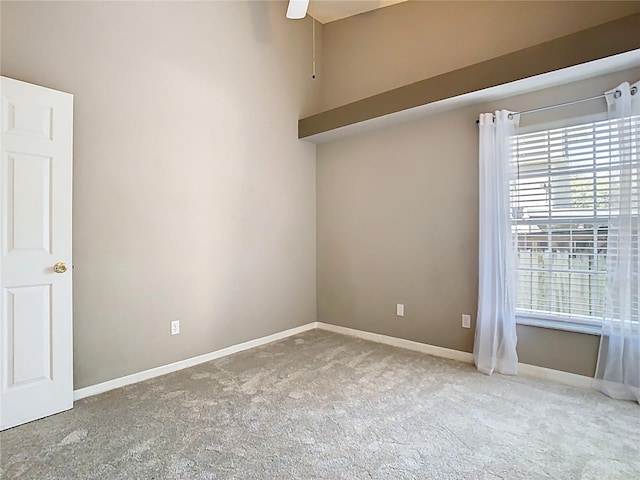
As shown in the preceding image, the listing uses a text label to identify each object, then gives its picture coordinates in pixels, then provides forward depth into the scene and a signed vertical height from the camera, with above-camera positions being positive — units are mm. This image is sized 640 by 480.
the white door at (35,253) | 2062 -102
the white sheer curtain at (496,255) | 2896 -128
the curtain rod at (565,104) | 2480 +1072
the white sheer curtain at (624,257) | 2395 -121
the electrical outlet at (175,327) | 3012 -780
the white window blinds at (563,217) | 2619 +188
